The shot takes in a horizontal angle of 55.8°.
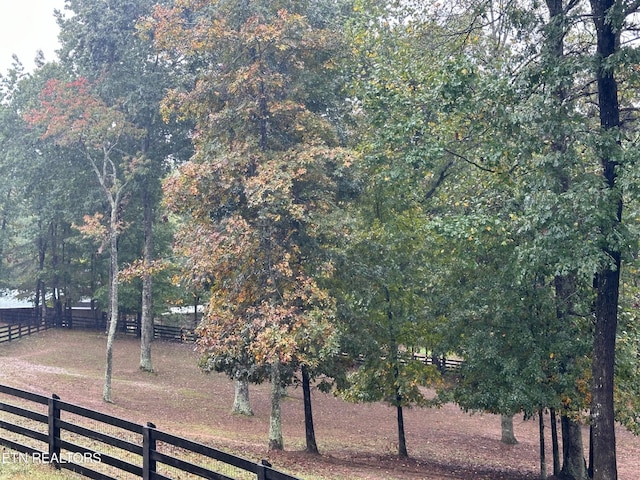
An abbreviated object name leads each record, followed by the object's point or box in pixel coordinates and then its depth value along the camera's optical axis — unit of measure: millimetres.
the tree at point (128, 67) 28031
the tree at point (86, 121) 26047
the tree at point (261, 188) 15125
